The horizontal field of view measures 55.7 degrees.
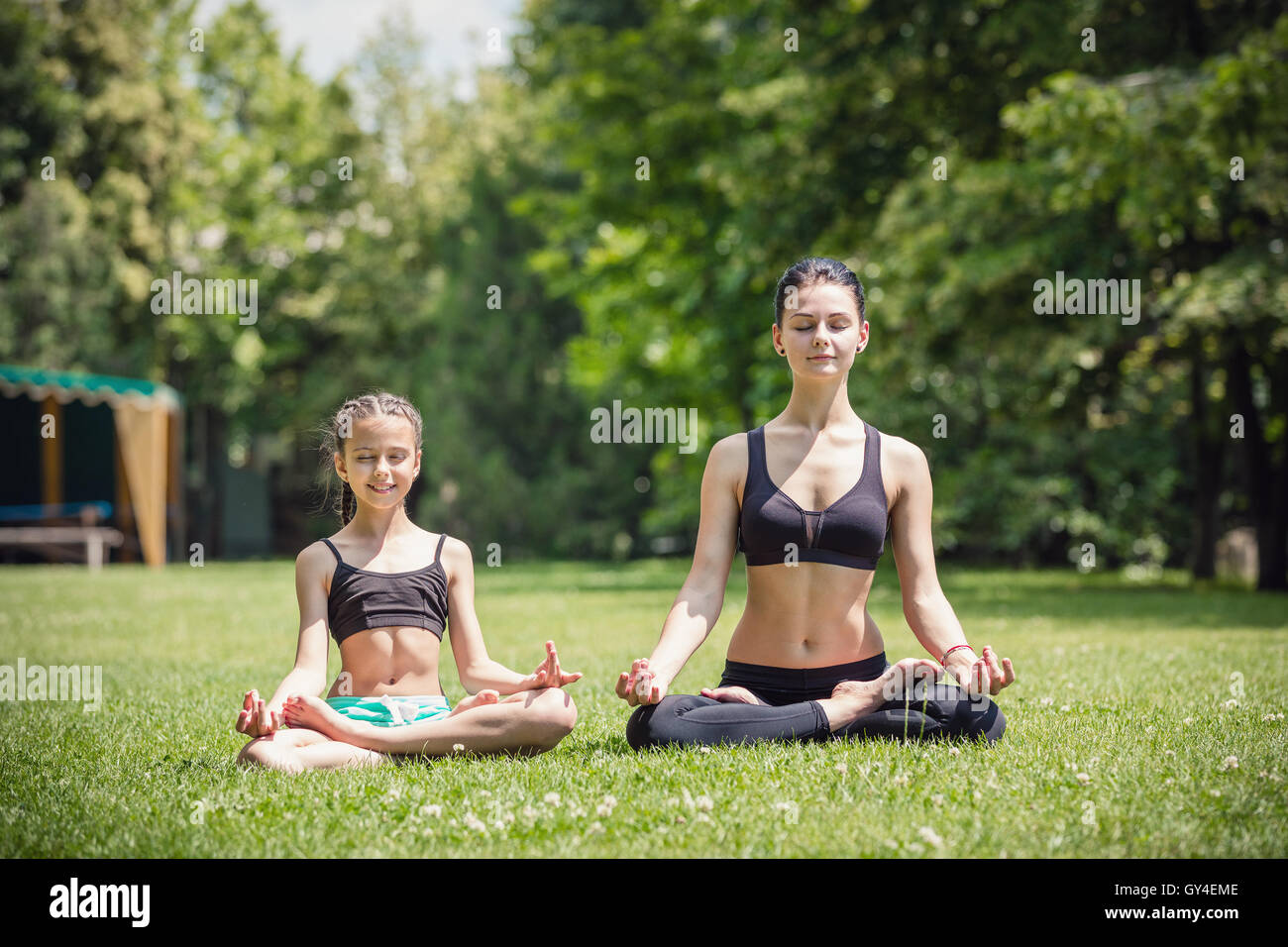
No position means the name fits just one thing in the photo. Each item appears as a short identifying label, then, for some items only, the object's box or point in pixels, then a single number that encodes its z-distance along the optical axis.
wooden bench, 25.53
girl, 4.94
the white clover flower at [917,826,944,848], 3.66
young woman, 5.12
